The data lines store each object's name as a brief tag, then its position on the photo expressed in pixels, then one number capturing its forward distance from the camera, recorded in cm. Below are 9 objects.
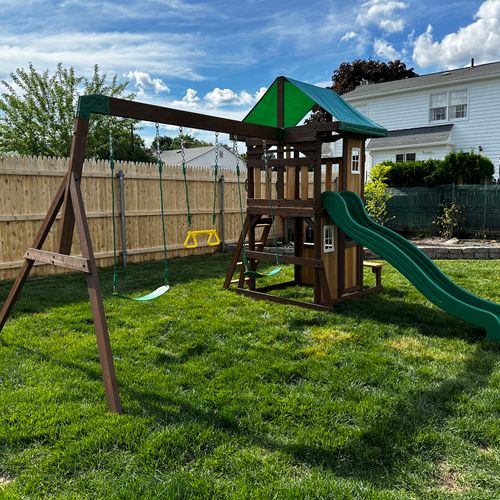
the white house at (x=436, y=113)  1706
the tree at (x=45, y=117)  2155
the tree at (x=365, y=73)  3325
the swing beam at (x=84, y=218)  317
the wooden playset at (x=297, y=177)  460
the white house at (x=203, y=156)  3847
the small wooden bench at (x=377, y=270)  654
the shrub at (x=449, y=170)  1330
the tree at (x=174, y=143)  5500
